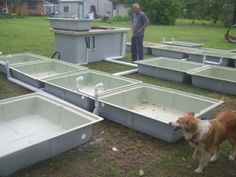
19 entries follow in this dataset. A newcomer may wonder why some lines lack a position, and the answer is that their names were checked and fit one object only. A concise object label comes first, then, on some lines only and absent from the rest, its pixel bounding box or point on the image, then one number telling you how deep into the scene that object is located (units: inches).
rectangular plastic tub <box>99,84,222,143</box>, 104.2
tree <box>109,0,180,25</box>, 655.1
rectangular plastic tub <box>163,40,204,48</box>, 293.1
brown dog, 79.2
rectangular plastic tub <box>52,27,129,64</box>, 211.6
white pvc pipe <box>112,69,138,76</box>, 192.7
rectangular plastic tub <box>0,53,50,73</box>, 189.4
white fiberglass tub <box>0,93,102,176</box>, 81.8
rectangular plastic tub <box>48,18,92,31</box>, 204.2
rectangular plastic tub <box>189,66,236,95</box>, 161.0
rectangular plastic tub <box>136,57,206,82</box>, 181.6
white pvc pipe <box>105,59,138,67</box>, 217.3
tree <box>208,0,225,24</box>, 694.4
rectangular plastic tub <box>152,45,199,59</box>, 248.1
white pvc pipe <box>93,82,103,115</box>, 117.2
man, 214.8
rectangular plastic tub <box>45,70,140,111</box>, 125.5
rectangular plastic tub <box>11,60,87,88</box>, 161.2
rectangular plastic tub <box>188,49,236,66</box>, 226.8
